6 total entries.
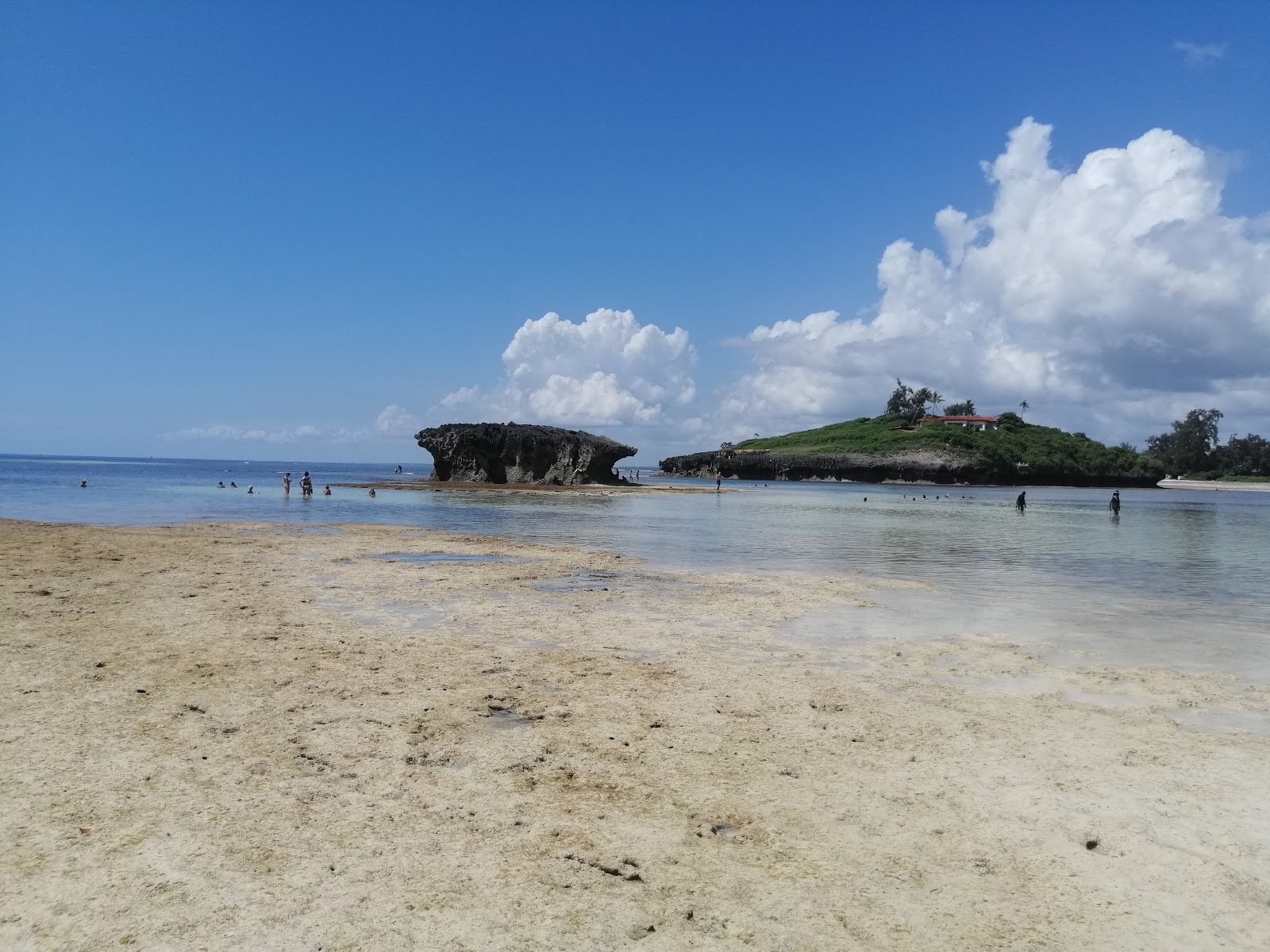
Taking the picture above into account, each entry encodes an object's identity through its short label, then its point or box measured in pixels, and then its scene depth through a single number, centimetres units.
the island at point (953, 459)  12669
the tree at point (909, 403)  18050
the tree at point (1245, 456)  16225
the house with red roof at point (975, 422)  15525
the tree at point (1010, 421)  15612
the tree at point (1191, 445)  17500
